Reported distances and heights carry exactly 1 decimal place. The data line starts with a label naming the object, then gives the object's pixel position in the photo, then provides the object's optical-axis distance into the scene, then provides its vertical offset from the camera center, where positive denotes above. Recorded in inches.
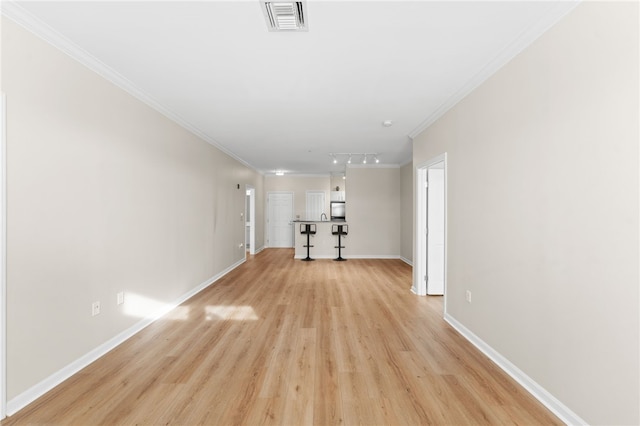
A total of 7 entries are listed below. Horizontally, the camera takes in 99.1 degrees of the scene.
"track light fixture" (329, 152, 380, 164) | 241.8 +52.3
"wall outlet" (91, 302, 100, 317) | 94.9 -33.9
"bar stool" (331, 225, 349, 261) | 300.7 -22.2
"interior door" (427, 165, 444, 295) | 166.2 -11.3
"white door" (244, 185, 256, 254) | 328.2 -12.5
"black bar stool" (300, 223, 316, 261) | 301.4 -19.2
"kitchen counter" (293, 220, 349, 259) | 311.0 -35.6
